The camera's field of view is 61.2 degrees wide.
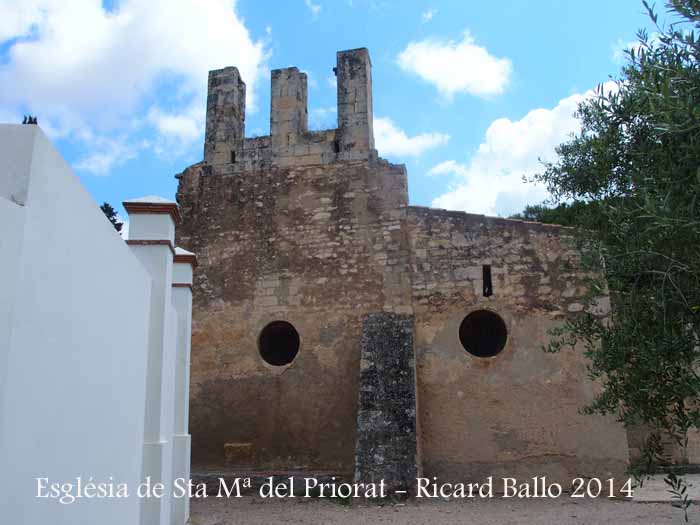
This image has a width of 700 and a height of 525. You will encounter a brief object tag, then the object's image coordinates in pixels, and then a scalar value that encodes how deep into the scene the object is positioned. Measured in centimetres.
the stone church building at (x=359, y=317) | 875
